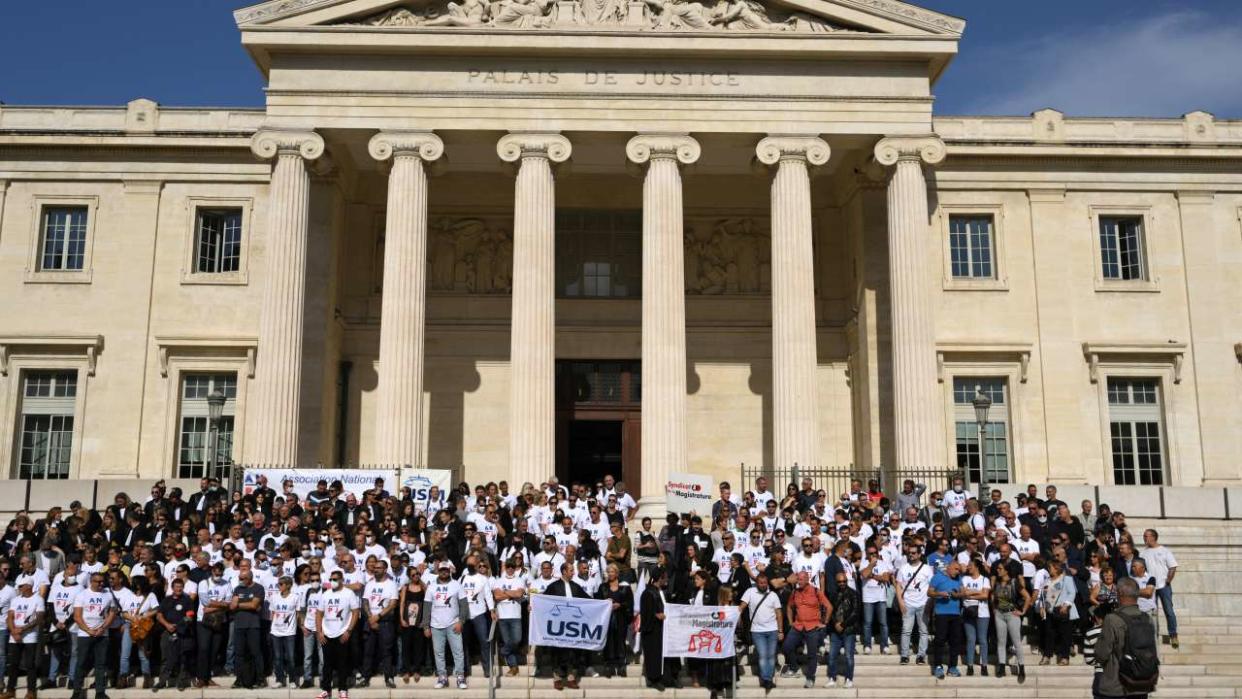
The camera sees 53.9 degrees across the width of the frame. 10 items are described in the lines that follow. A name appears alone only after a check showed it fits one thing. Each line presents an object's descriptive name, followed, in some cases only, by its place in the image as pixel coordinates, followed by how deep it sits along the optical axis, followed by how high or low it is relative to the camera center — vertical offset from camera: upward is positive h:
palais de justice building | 28.64 +8.64
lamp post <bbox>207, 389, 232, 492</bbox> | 26.59 +3.63
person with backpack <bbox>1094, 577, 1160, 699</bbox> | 11.27 -0.73
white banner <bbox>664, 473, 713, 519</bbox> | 23.42 +1.54
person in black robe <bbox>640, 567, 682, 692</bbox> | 16.97 -0.94
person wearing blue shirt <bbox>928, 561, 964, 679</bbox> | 17.39 -0.58
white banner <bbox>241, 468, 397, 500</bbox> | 24.08 +1.88
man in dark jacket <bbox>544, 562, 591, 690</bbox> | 17.11 -1.13
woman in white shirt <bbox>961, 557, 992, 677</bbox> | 17.30 -0.49
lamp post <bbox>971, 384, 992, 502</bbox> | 26.19 +3.57
